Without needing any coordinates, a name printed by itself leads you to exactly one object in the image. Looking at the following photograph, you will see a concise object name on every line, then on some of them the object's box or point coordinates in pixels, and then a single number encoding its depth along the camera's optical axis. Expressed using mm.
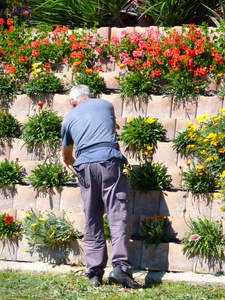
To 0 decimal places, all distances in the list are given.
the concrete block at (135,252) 10469
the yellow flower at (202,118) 10805
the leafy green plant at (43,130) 12328
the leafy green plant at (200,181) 10586
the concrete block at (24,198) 11937
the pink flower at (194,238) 9844
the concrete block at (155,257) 10258
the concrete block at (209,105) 11617
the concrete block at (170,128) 11695
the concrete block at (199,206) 10516
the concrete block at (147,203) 10992
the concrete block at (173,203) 10812
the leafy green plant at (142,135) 11477
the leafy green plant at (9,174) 12070
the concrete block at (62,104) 12875
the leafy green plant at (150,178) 10945
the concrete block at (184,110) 11867
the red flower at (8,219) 11312
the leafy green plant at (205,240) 9781
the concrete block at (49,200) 11680
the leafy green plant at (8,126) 12820
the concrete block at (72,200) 11461
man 9305
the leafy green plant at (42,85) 13172
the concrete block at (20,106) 13359
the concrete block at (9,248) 11453
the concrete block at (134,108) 12305
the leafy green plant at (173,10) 14443
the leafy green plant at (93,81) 12797
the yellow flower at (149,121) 11413
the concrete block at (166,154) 11391
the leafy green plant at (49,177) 11648
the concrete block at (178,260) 10070
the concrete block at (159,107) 12078
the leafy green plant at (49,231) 10797
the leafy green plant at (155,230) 10312
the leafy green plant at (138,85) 12320
